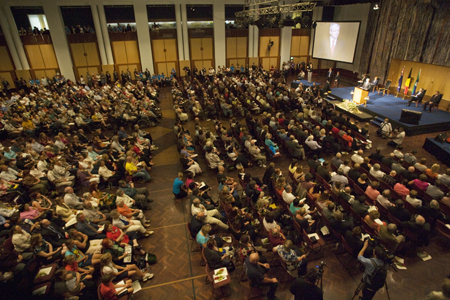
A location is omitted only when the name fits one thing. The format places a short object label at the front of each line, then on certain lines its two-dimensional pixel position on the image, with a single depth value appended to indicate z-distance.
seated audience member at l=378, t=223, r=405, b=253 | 4.19
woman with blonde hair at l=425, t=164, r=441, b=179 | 5.98
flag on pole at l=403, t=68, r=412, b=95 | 12.87
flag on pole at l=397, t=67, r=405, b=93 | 13.20
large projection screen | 15.12
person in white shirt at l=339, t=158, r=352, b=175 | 6.20
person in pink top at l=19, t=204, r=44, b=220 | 5.13
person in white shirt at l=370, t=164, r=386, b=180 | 5.96
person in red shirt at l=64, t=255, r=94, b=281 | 3.94
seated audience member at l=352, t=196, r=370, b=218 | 4.85
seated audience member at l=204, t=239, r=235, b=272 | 4.07
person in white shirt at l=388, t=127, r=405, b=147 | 8.42
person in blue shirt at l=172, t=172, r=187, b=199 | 6.26
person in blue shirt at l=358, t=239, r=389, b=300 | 3.71
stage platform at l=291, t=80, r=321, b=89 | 16.40
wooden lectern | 11.81
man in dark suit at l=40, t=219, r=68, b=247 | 4.50
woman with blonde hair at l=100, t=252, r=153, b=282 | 3.82
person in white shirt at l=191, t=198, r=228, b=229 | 4.91
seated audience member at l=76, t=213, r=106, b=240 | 4.70
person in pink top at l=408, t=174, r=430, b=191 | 5.52
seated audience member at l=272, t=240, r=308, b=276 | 3.96
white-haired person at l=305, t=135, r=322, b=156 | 7.88
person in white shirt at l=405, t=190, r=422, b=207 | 4.99
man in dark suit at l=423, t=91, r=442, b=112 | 10.95
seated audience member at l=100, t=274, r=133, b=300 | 3.61
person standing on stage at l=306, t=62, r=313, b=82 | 17.02
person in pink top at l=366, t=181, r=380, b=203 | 5.30
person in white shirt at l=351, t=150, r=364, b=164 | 6.81
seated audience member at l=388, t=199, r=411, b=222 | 4.75
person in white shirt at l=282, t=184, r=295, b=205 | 5.23
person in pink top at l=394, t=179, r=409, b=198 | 5.47
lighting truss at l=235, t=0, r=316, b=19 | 11.30
